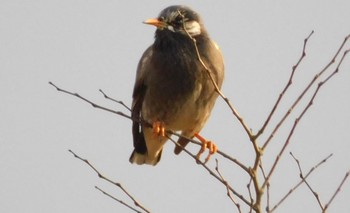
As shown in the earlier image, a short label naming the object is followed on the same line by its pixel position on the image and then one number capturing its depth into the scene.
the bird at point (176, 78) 13.09
